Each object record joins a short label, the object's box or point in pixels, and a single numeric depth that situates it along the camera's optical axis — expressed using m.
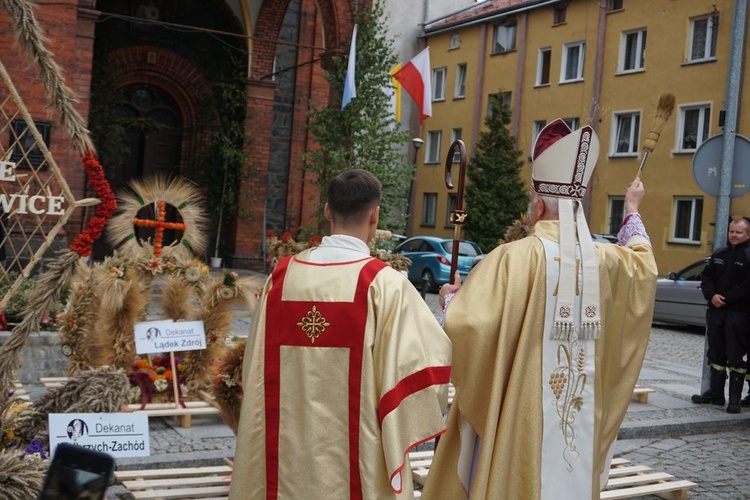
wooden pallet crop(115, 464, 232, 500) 5.02
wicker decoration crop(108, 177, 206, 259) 6.69
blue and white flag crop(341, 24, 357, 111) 14.36
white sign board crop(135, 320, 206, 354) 6.67
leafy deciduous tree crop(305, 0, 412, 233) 14.84
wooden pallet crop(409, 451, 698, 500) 5.64
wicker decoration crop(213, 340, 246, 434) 5.81
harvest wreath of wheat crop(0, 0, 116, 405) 4.11
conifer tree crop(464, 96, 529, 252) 31.27
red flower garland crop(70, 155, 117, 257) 4.33
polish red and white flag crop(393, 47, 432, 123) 14.92
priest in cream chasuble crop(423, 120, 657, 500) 4.08
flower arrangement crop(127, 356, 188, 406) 6.86
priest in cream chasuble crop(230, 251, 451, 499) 3.40
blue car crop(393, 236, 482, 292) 22.39
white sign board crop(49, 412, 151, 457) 4.46
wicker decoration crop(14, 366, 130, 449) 5.42
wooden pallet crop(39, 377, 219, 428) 6.69
